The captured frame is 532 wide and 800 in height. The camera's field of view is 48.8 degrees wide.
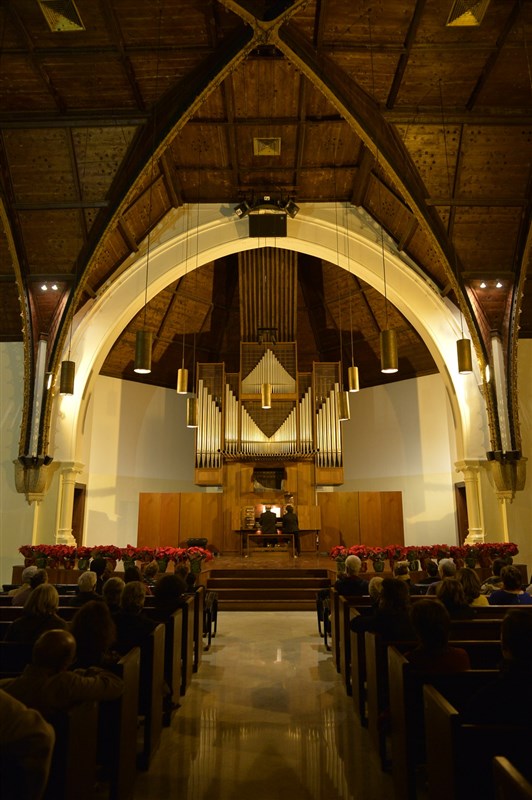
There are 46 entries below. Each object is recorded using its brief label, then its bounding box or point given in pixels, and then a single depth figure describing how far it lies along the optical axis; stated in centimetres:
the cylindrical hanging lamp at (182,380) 1029
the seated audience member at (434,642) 274
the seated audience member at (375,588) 428
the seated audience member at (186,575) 579
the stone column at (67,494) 1112
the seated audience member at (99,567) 613
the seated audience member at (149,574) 686
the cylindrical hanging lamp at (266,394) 1207
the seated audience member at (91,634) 271
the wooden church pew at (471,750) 198
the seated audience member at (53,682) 215
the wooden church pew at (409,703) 254
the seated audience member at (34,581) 493
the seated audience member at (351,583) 554
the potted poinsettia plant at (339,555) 866
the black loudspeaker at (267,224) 1241
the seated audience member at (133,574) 535
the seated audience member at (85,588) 458
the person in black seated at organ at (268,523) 1259
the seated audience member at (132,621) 341
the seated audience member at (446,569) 566
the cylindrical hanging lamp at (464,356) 826
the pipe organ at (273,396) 1388
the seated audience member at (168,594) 440
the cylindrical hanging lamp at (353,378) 1011
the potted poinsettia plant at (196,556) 866
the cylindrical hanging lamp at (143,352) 712
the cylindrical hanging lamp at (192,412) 1223
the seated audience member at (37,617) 314
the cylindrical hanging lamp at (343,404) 1129
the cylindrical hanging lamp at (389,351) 710
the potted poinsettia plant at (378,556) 903
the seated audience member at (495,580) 598
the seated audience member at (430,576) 608
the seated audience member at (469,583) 432
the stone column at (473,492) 1099
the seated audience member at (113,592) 379
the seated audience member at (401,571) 591
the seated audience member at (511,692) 213
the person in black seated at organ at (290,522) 1253
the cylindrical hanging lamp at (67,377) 909
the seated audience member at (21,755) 171
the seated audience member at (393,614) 354
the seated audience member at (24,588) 499
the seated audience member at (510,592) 466
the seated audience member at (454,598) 389
